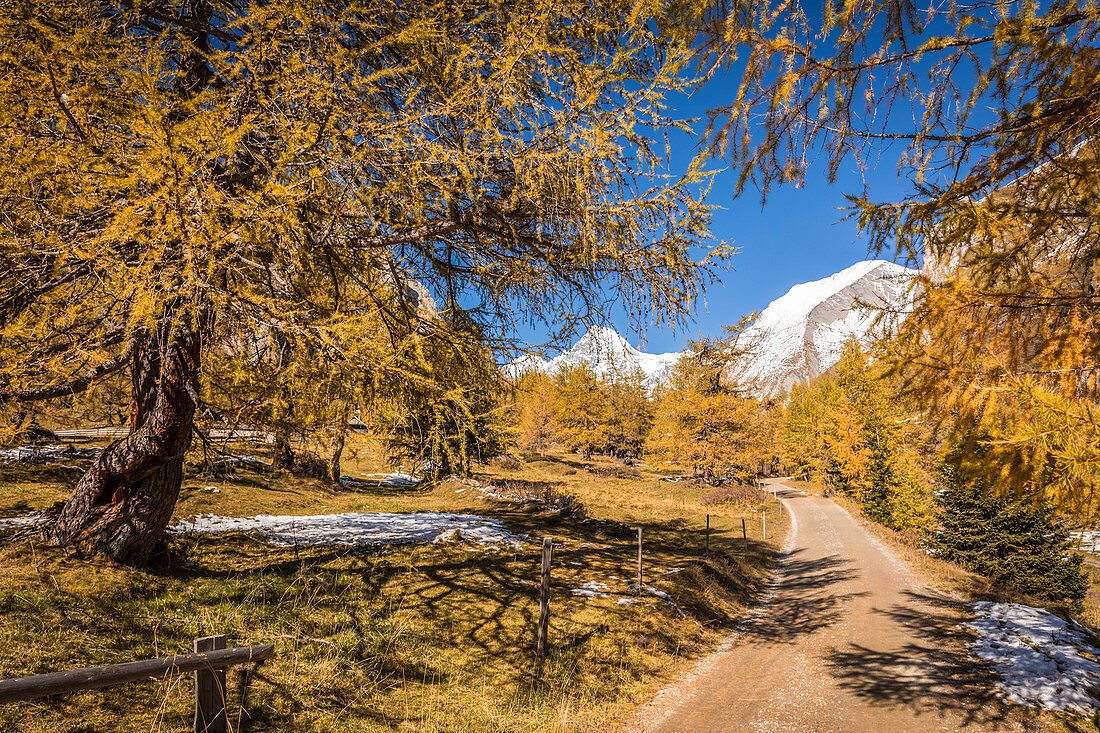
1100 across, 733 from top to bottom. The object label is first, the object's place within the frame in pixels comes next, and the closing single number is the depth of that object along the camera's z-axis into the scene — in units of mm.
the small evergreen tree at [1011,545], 12109
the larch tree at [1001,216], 3227
